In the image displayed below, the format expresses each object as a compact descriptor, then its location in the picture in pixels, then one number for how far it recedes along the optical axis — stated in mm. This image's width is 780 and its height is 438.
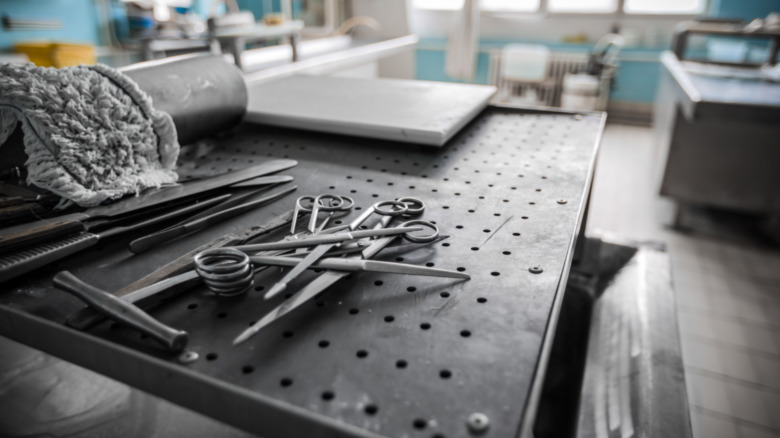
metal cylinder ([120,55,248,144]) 861
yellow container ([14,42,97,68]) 2637
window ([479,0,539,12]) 5131
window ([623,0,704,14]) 4617
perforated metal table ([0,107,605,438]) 407
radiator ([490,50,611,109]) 4867
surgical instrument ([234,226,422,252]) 590
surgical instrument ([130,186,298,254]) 619
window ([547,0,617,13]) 4840
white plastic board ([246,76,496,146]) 993
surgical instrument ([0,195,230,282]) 536
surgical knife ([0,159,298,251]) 581
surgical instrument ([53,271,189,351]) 448
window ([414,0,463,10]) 5523
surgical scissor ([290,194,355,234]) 693
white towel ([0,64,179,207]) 678
